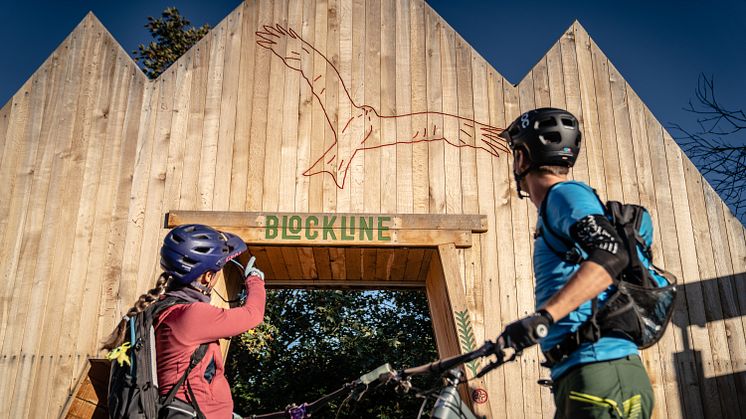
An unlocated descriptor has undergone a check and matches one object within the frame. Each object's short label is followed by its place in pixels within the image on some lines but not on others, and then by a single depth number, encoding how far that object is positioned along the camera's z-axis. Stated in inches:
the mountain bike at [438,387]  107.0
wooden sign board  245.0
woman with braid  137.2
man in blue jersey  93.8
